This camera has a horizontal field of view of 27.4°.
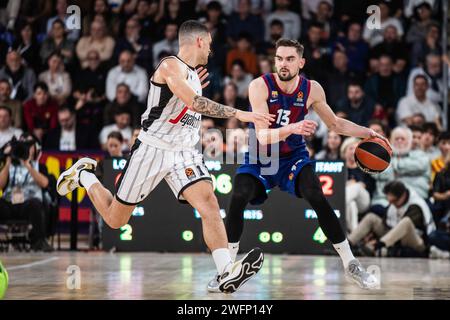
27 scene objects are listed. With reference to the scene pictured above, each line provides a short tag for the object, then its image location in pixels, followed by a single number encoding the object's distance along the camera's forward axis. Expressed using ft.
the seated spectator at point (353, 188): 44.04
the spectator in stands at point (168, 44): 55.77
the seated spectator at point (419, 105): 51.36
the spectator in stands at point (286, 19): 56.75
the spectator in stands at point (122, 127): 50.24
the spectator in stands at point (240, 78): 53.21
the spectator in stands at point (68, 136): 52.26
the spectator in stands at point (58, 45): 57.11
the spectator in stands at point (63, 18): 57.93
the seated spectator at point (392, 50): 53.93
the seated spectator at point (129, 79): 54.24
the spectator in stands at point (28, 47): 57.77
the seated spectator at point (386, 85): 53.11
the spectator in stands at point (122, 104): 52.05
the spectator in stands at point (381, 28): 55.42
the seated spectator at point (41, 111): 53.21
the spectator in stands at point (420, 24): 54.70
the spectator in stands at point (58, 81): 55.42
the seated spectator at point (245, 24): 57.21
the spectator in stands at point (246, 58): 54.49
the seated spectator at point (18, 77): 56.13
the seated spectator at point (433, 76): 52.75
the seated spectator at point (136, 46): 56.34
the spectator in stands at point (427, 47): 53.67
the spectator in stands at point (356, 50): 54.54
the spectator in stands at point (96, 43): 56.80
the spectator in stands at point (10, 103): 53.52
